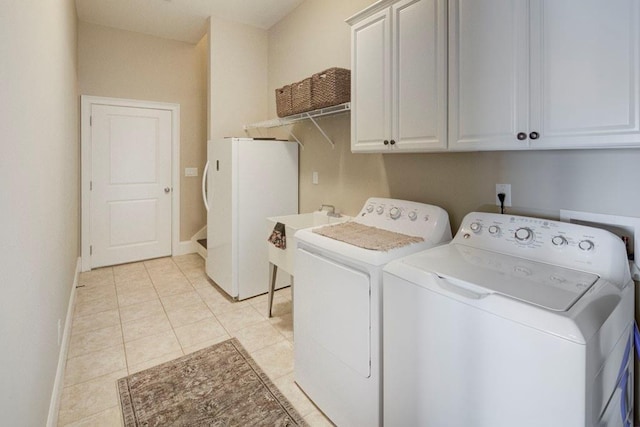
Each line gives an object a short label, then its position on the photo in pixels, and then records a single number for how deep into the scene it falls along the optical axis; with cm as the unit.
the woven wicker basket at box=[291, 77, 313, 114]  272
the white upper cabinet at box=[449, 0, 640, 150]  112
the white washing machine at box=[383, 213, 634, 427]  94
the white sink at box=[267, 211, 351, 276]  255
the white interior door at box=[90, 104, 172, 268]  420
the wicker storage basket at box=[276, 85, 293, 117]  299
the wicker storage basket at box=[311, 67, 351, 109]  246
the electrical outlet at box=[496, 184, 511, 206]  172
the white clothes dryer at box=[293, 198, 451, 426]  150
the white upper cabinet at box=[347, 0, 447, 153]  168
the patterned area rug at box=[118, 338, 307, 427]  179
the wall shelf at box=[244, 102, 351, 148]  251
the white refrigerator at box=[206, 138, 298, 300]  316
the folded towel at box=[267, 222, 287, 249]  259
